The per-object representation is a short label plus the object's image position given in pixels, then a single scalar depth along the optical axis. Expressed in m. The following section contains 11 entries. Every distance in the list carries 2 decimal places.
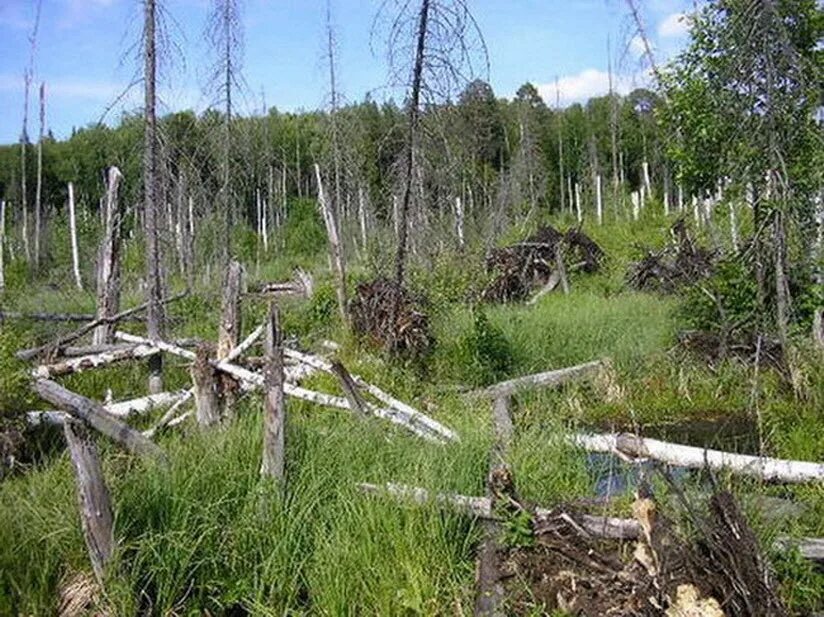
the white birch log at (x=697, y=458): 6.36
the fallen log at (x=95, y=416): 6.22
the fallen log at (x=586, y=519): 4.71
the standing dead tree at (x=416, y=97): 10.17
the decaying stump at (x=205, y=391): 7.08
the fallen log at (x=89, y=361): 8.94
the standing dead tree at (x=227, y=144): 16.31
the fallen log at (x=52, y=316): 12.70
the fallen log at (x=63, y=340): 9.55
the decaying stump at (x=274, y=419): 5.42
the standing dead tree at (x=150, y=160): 10.62
